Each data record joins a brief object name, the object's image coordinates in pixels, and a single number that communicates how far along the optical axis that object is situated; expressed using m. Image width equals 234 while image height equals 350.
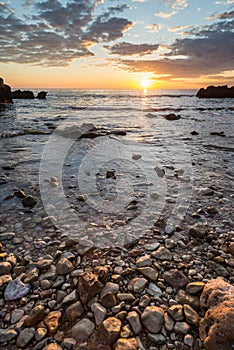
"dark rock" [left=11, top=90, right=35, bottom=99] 48.25
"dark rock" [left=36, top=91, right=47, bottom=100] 48.62
